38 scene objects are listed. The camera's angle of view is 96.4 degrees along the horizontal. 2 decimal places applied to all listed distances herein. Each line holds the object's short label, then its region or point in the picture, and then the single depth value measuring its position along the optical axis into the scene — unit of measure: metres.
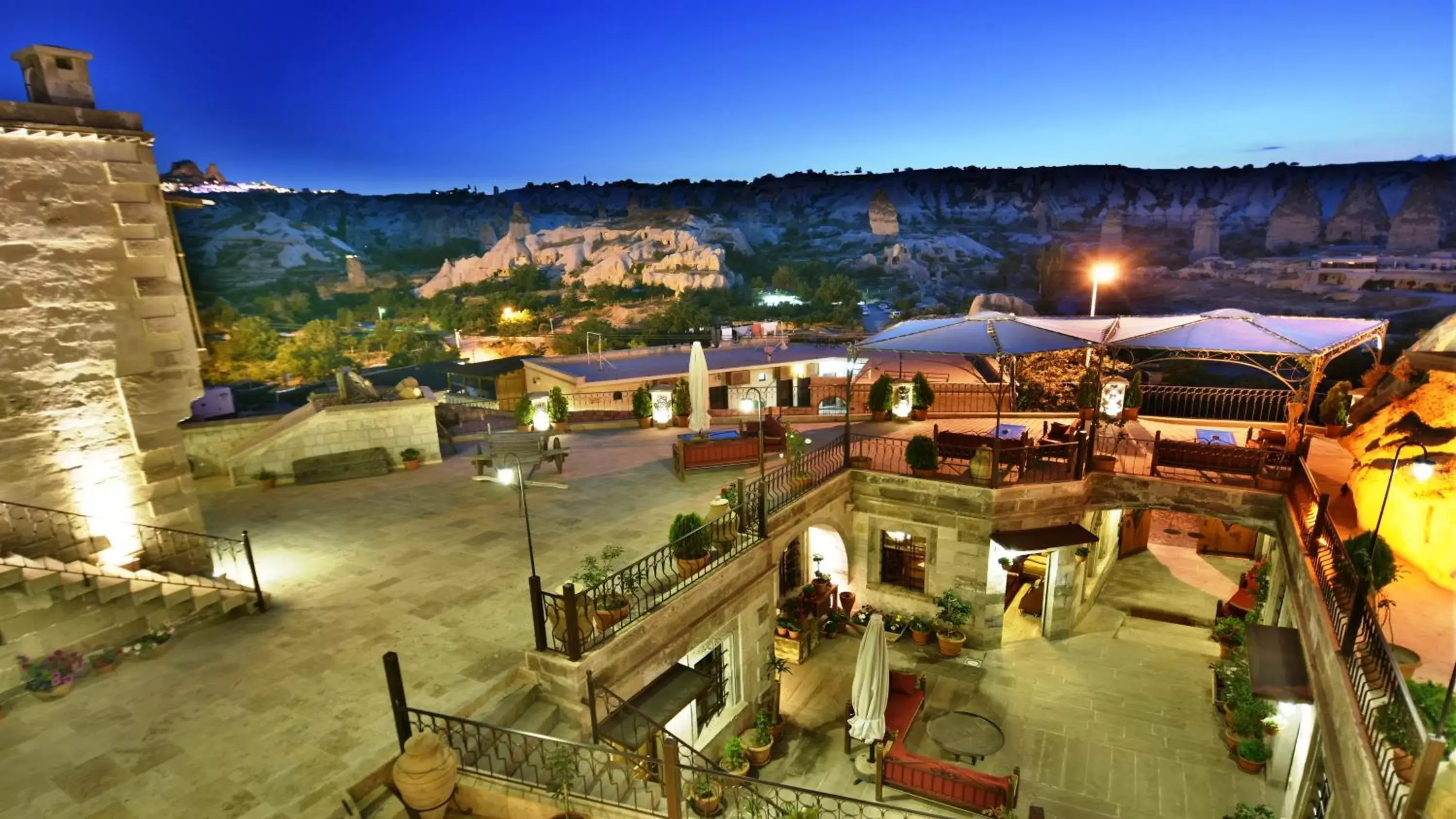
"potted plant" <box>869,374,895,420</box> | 19.36
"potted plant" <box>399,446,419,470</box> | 16.62
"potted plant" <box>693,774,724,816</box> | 8.51
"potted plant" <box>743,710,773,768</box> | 11.10
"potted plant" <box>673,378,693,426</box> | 19.70
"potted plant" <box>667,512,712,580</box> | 10.15
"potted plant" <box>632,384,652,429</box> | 20.02
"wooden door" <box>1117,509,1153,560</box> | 19.38
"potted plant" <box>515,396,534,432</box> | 18.27
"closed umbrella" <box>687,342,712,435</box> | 15.63
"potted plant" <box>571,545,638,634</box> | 8.61
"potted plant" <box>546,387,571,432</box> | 18.47
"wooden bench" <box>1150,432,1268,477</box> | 13.45
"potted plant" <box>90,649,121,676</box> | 8.48
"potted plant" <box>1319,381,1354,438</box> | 16.47
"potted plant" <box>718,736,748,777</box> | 10.58
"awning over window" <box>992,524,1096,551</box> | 13.70
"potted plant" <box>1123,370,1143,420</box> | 18.58
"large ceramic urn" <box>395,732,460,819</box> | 6.05
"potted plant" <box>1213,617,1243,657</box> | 13.98
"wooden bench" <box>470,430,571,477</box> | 14.62
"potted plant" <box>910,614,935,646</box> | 15.11
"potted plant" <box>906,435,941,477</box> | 14.48
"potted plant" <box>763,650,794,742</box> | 12.46
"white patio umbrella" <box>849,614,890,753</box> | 10.47
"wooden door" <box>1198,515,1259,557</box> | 19.06
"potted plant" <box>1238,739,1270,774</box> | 10.84
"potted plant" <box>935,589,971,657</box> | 14.59
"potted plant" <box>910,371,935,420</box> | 19.33
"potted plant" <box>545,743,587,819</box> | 6.92
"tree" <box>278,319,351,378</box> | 51.53
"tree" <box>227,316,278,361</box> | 47.50
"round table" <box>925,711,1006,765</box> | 10.41
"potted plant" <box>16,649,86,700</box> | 7.96
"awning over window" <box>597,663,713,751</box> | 8.02
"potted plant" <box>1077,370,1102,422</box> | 17.31
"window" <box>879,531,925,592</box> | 16.03
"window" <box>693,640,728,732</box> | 11.07
